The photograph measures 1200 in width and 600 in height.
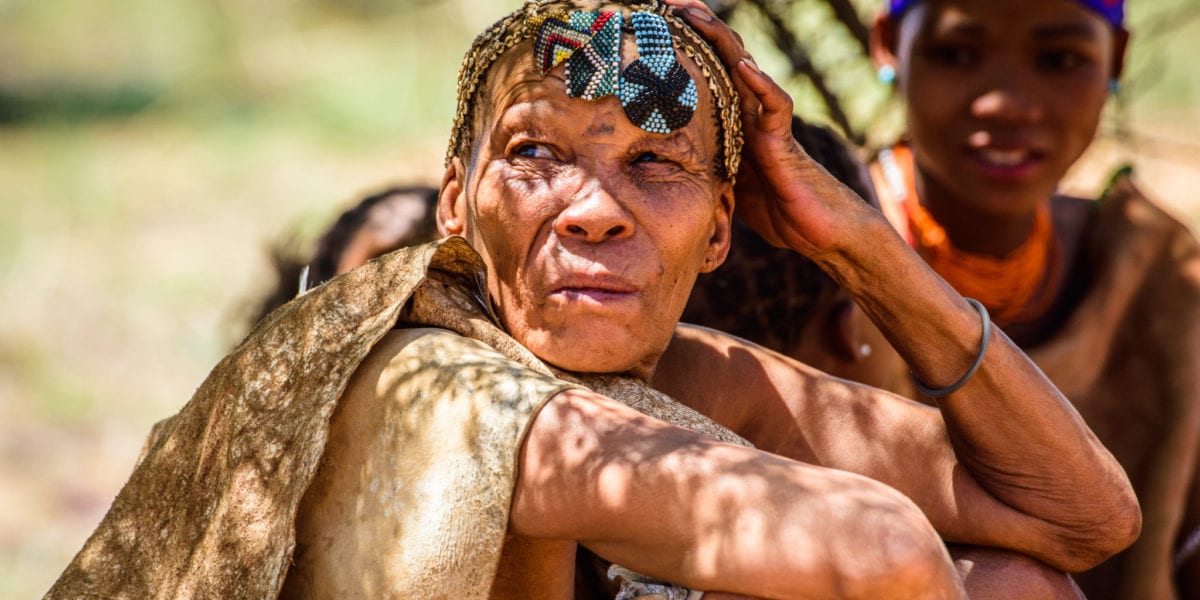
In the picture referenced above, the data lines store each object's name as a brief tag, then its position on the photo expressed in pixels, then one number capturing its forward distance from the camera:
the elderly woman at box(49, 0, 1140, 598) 4.90
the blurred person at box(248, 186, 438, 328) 9.91
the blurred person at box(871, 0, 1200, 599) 10.09
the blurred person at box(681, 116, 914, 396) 8.86
